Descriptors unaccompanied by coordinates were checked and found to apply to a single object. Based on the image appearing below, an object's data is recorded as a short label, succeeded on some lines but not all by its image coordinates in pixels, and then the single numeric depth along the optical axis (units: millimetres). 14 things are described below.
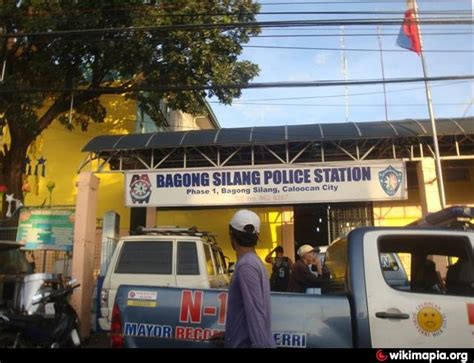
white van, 8320
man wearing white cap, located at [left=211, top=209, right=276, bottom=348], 2840
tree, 13047
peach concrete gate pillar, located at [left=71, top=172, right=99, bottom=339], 10680
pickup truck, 3496
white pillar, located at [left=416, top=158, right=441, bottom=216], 13023
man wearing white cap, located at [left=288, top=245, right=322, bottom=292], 6999
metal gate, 16312
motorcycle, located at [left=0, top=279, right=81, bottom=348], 6199
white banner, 12258
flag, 15414
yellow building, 12391
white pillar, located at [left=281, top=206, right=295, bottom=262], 15477
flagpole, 12532
